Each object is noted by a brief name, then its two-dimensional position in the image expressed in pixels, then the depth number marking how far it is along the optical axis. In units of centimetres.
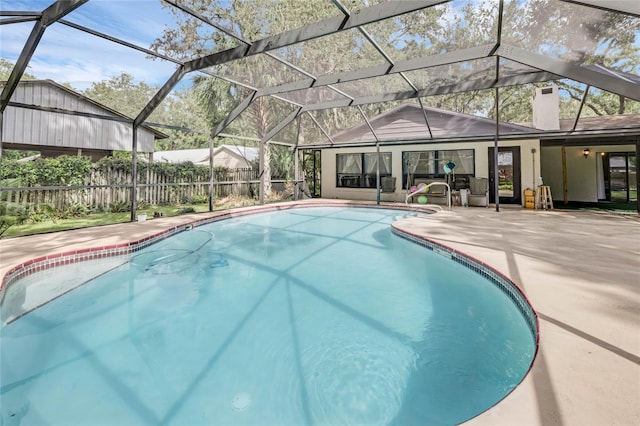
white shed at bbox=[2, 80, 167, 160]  740
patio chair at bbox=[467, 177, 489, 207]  1068
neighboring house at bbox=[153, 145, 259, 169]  1895
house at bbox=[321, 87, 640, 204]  929
